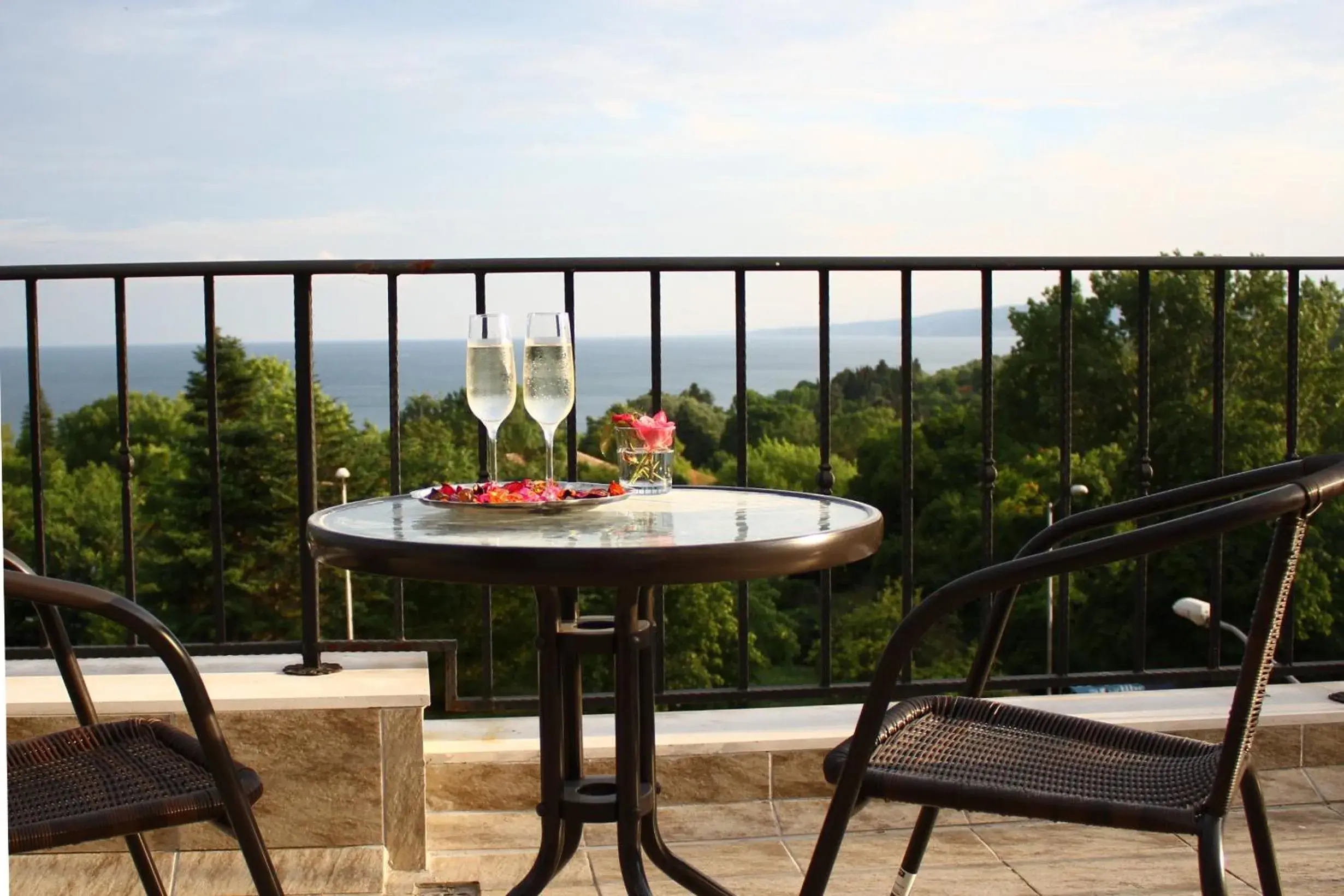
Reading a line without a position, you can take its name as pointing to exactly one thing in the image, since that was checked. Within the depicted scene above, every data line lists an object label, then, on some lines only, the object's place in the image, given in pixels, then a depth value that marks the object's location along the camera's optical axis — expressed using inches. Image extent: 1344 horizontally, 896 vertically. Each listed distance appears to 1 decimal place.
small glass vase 73.9
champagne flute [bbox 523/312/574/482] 68.6
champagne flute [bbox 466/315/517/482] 69.3
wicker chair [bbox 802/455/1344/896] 51.6
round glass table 55.1
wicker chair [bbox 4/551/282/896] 53.4
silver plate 66.1
